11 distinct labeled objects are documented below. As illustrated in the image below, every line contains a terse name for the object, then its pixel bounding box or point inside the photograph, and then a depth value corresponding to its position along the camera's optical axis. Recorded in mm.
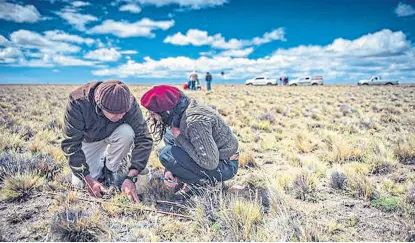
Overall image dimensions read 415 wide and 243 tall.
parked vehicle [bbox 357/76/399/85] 45562
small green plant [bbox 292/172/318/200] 3643
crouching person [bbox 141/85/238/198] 3072
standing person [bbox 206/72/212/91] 26516
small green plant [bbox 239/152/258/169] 4984
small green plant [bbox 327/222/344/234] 2779
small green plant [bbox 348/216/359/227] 2941
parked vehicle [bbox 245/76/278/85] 49250
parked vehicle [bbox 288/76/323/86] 47938
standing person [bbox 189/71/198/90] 25438
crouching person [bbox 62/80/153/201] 3091
